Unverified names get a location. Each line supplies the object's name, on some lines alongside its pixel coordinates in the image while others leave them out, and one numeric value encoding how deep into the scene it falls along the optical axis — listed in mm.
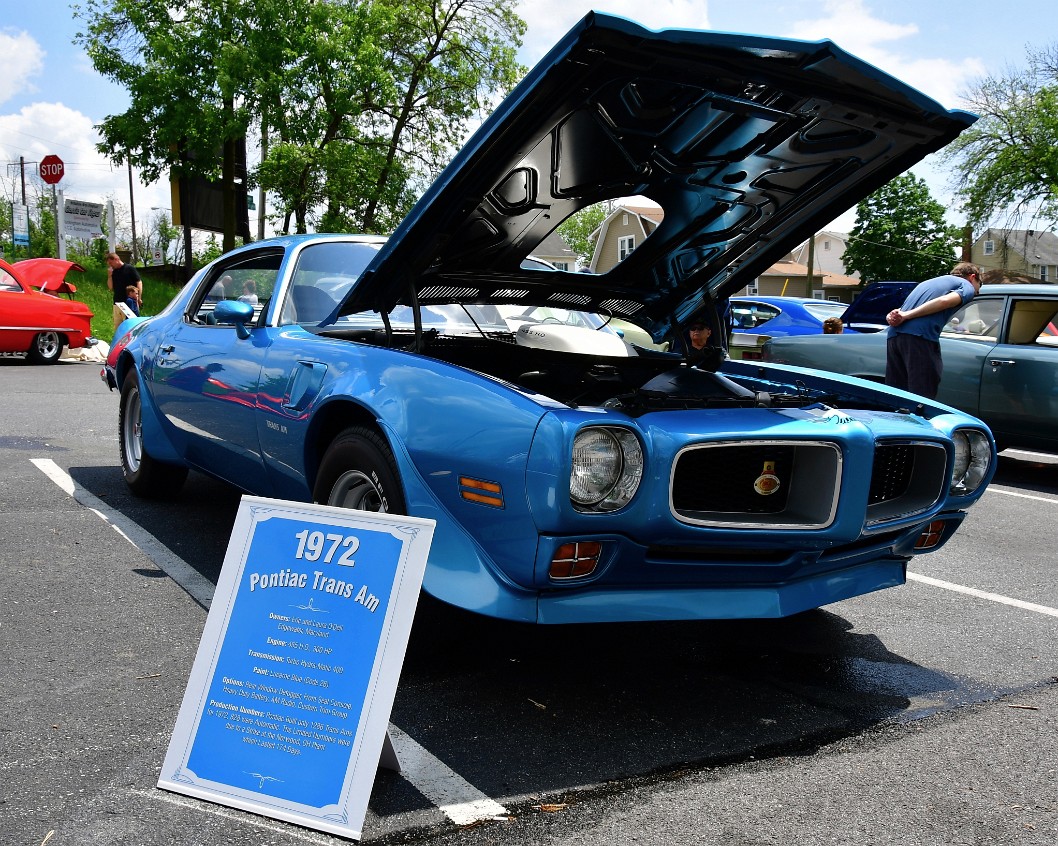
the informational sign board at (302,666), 2391
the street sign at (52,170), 20000
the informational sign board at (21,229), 29016
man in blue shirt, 7797
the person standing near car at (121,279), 15273
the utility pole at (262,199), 24811
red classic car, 14781
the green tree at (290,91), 22516
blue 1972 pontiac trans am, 2912
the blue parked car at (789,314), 13766
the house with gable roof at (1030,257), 70375
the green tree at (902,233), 65438
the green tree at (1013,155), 37281
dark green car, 7695
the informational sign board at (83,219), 24125
